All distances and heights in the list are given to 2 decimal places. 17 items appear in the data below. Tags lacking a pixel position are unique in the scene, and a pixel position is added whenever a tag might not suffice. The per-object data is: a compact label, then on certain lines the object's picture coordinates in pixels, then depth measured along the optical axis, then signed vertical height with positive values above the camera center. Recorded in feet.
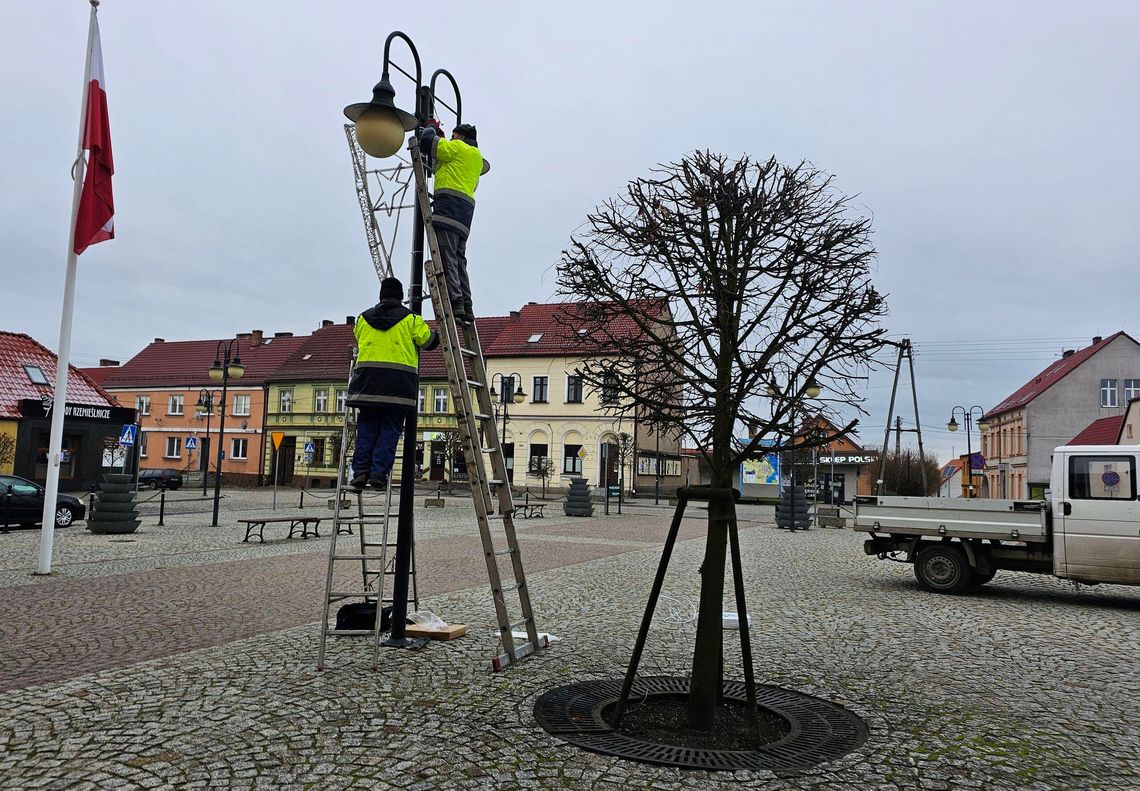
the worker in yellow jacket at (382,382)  22.53 +2.08
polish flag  41.63 +13.88
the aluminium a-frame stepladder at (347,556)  21.42 -2.19
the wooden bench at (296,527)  57.56 -5.50
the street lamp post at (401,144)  22.61 +8.43
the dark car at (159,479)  160.66 -4.67
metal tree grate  15.84 -5.23
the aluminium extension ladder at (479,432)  22.00 +0.87
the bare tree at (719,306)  17.90 +3.57
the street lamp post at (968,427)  149.01 +10.67
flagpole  40.37 +4.06
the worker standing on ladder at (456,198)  23.54 +7.37
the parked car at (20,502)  62.95 -3.89
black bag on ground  25.18 -4.65
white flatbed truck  36.24 -2.16
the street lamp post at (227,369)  98.02 +10.15
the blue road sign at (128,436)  79.19 +1.59
